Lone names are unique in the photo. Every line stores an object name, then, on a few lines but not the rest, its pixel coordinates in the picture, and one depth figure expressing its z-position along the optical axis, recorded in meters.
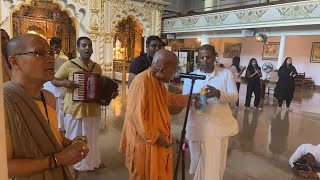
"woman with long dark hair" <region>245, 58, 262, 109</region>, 8.36
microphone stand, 2.31
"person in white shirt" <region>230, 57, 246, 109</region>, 7.95
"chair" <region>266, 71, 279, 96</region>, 11.12
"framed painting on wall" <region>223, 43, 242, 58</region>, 19.52
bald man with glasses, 1.10
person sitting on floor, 3.62
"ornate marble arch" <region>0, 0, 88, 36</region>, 10.11
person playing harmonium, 2.99
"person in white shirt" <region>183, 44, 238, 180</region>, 2.68
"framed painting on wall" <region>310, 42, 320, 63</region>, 16.43
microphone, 2.26
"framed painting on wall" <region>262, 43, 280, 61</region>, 17.65
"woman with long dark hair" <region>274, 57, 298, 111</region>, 8.23
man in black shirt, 3.19
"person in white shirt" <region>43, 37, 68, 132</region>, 4.35
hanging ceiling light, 11.04
